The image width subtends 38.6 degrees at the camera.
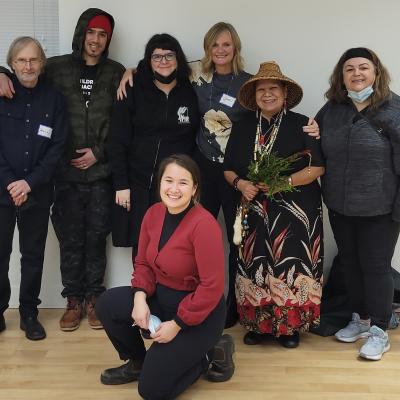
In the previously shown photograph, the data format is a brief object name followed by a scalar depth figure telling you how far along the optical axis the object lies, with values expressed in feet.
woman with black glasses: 10.48
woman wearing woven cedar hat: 9.86
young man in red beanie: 10.93
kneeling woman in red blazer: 7.94
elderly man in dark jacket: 10.05
